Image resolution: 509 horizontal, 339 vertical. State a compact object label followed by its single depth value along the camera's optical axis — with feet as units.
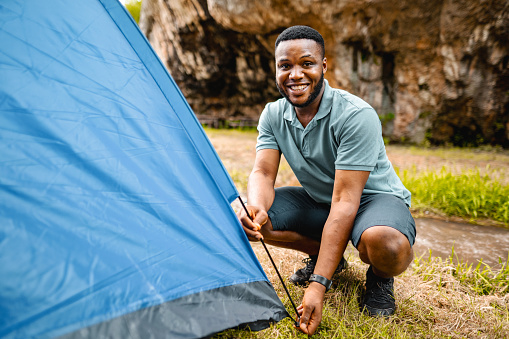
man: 4.39
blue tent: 3.09
